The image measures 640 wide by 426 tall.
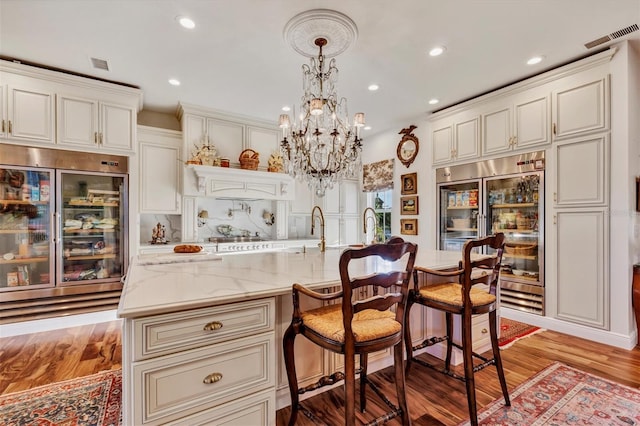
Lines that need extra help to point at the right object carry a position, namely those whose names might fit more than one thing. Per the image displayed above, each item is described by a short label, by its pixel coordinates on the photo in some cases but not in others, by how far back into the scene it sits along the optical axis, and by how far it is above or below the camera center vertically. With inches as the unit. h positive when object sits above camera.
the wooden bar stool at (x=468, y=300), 67.5 -21.9
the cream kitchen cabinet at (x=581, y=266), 113.3 -21.8
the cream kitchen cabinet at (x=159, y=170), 160.1 +24.5
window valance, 209.4 +27.7
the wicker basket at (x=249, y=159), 179.2 +33.1
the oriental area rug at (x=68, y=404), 71.2 -50.1
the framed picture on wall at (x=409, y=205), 189.6 +5.3
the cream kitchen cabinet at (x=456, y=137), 156.0 +42.2
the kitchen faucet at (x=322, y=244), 109.2 -11.7
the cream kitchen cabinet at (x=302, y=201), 211.6 +8.8
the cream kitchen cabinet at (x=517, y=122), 130.0 +42.8
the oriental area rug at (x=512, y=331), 115.4 -50.7
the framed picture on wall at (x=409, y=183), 189.2 +19.3
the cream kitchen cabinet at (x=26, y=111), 118.6 +42.7
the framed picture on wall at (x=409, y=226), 189.9 -8.9
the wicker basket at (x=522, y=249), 137.1 -17.5
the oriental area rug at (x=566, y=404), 70.4 -49.8
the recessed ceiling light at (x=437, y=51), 109.3 +61.3
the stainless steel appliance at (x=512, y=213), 132.8 -0.2
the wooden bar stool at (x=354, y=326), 51.6 -22.2
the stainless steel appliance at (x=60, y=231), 121.9 -7.7
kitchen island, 45.6 -22.5
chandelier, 103.0 +24.4
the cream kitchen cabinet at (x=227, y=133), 167.2 +49.4
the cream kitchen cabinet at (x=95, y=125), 128.8 +40.8
